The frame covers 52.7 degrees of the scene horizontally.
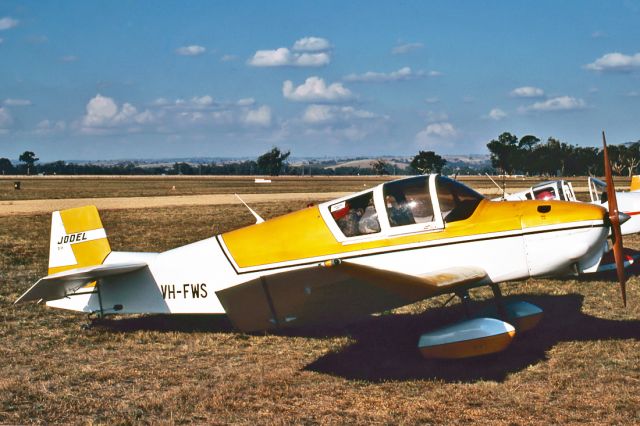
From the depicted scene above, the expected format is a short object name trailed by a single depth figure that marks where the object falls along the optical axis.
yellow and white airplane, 6.59
